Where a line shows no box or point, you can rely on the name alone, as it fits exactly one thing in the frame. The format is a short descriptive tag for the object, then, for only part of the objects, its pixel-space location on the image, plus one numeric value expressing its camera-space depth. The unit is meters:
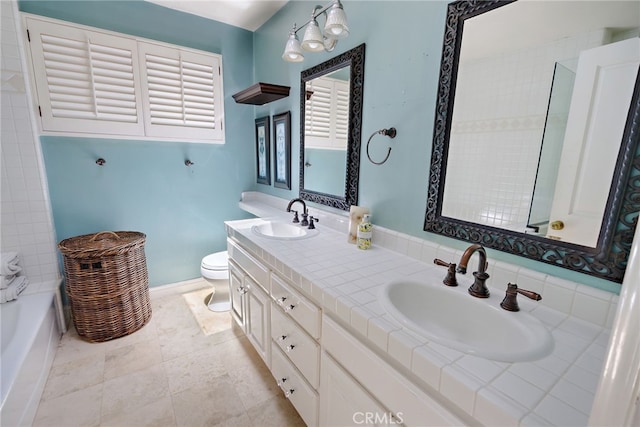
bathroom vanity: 0.61
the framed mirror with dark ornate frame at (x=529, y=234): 0.77
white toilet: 2.24
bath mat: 2.14
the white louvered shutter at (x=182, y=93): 2.22
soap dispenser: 1.45
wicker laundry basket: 1.85
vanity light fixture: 1.30
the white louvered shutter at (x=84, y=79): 1.88
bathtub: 1.22
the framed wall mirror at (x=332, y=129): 1.59
